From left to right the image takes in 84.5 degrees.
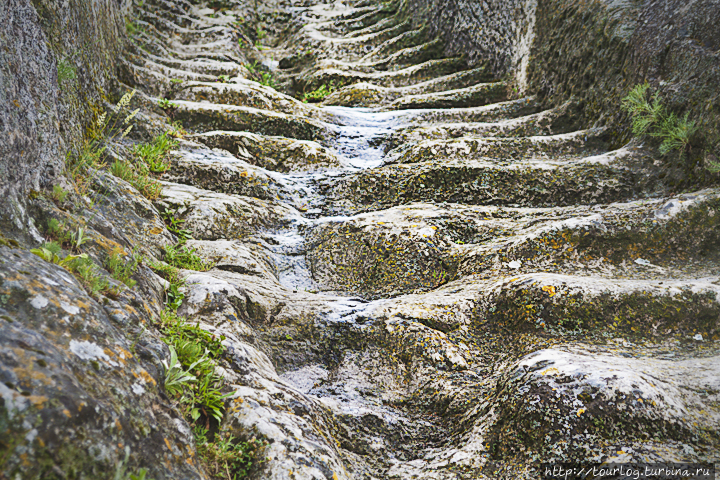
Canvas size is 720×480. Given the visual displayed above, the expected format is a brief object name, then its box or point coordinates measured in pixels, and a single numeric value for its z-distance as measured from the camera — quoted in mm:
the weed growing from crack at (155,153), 5801
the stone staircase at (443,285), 2811
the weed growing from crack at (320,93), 10555
